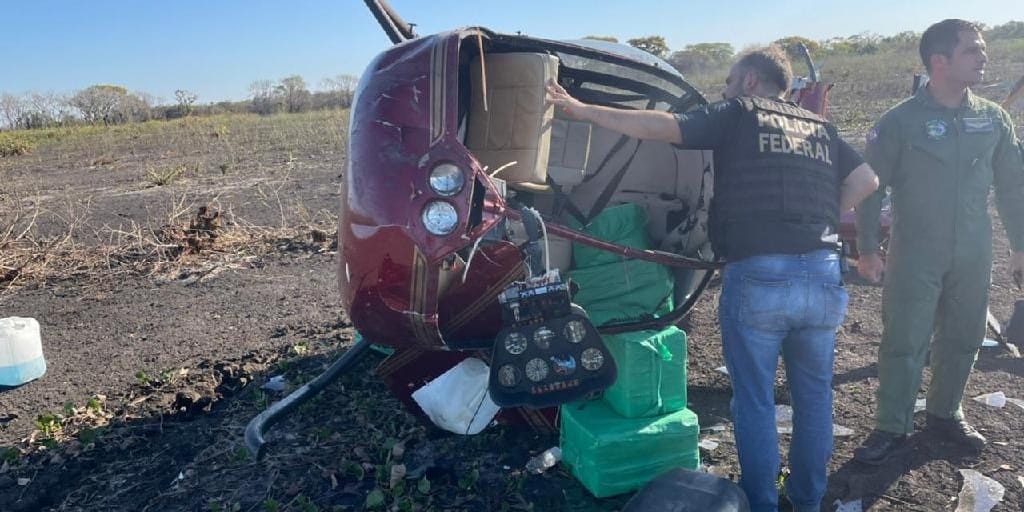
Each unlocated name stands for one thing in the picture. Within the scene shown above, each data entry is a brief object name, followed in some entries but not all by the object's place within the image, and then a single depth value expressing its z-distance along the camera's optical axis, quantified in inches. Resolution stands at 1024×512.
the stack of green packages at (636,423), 123.1
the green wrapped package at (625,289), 148.6
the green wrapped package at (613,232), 157.0
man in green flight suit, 139.7
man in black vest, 112.4
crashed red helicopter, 110.0
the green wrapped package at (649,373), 127.0
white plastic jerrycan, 182.2
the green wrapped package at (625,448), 122.5
